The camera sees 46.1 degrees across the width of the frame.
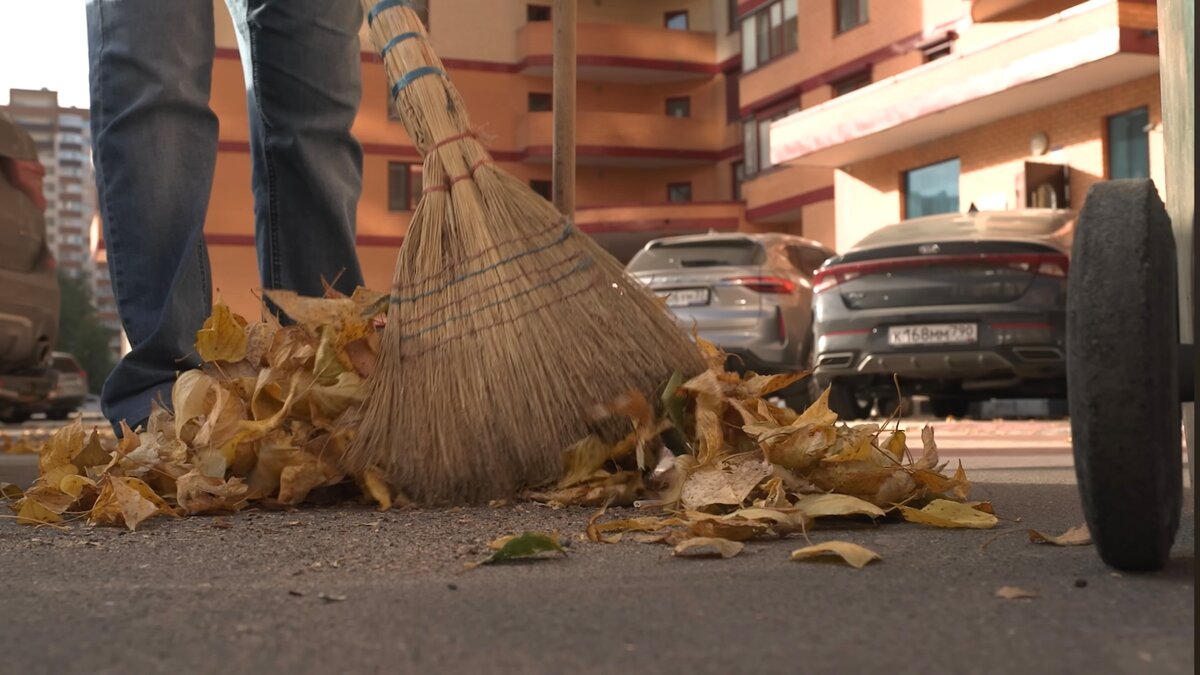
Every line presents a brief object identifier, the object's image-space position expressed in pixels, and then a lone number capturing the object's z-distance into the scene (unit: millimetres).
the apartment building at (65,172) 128875
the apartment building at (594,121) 30297
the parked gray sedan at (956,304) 8781
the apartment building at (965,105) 16164
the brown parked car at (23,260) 5227
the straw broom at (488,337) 2490
